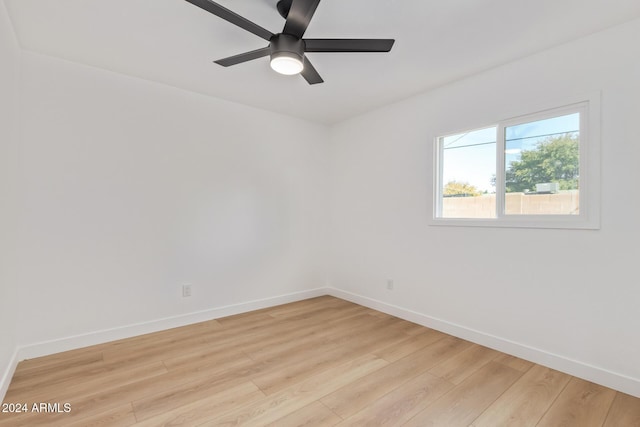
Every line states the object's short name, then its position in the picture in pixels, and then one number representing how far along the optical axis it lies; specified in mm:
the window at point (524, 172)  2145
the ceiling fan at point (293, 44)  1549
